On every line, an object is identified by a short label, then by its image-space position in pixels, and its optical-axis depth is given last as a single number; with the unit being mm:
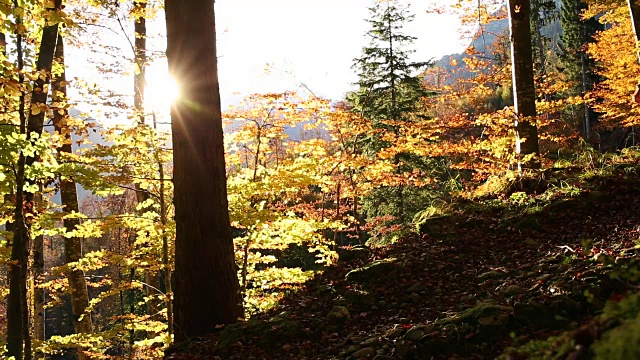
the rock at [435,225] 6461
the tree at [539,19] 24844
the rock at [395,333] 3318
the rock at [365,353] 3102
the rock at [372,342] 3314
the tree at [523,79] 7805
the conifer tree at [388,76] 18016
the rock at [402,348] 3010
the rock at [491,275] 4344
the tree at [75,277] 9141
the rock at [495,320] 2969
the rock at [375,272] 5109
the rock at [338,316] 4281
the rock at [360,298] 4594
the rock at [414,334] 3109
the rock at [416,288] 4586
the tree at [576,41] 33094
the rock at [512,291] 3555
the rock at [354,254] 6289
